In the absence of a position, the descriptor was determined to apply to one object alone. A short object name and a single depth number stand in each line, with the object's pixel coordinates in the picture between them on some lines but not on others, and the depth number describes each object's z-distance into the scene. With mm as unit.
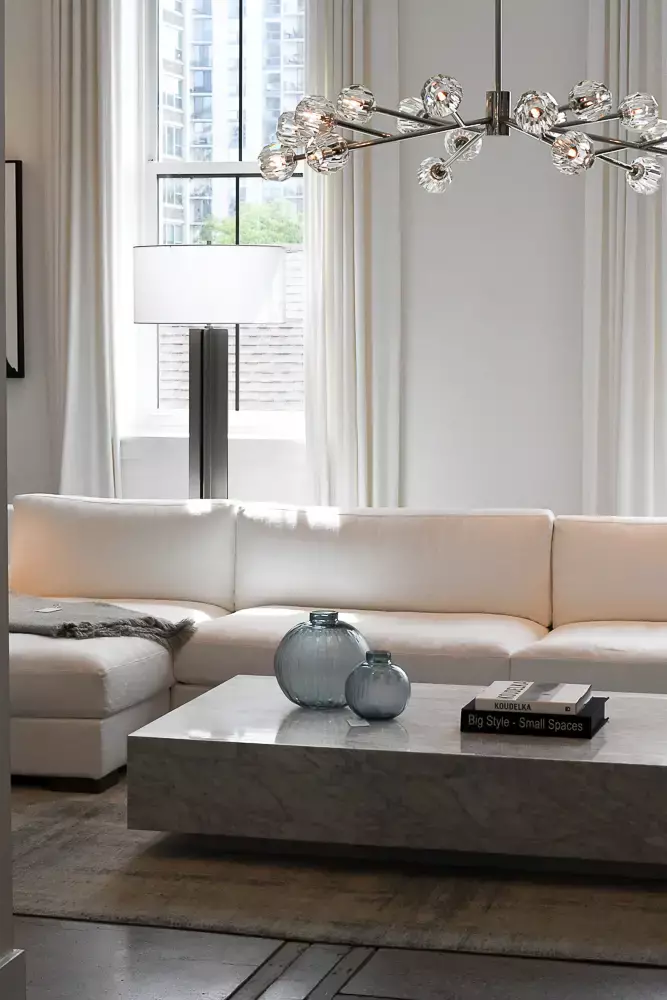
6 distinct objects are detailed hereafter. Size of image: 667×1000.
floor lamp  4574
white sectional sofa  3672
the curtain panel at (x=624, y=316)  4941
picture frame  5562
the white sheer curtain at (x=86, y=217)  5422
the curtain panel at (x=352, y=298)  5207
